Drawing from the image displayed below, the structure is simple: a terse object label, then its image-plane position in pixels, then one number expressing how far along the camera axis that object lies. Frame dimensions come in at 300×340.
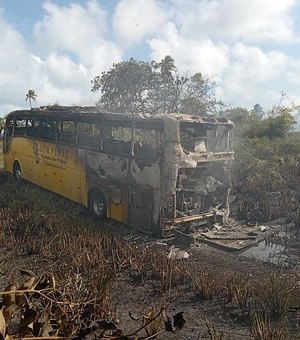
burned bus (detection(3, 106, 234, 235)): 8.12
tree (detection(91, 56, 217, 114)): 24.67
